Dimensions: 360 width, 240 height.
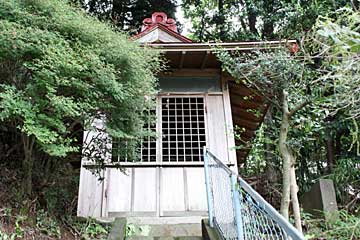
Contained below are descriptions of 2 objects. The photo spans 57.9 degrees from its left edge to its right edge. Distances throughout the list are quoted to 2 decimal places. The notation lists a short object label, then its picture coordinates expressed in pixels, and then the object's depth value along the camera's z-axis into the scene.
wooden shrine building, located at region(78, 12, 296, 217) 4.77
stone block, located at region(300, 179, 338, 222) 4.21
